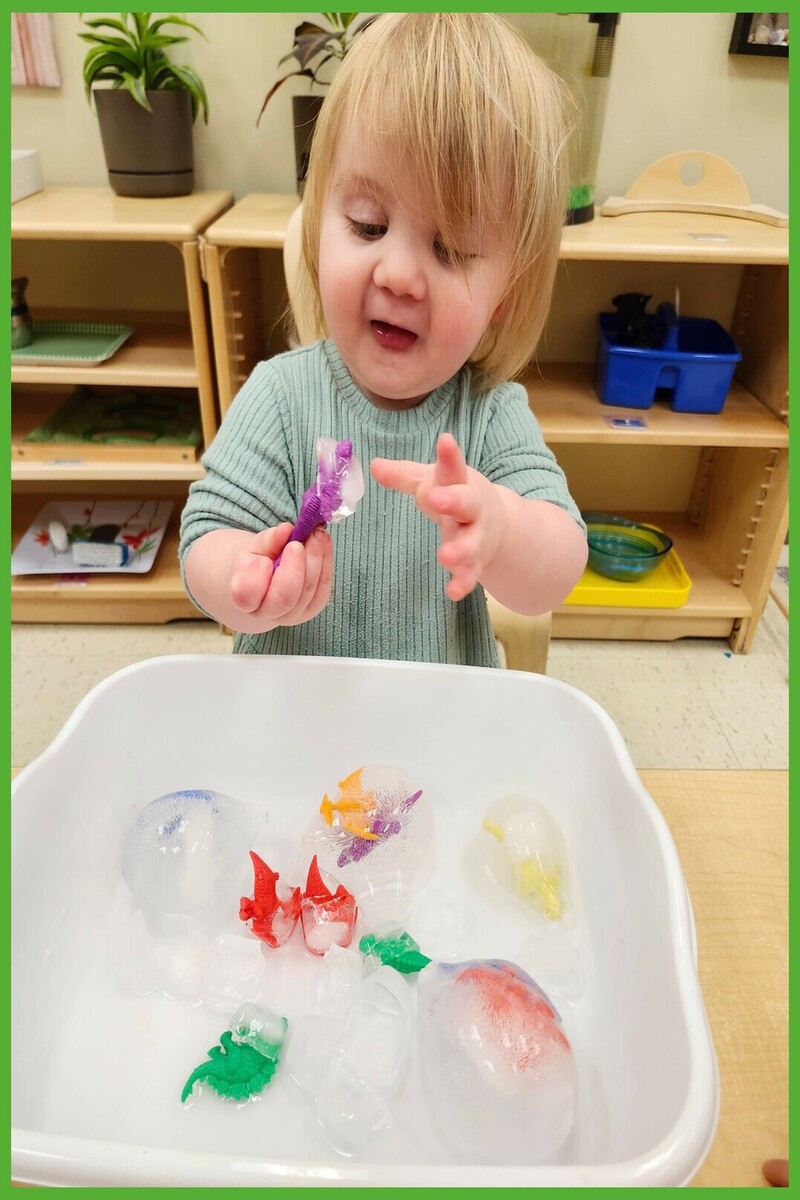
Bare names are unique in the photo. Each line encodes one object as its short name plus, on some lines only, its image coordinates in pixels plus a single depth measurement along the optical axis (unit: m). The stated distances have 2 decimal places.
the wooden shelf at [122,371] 1.27
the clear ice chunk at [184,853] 0.51
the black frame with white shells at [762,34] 1.37
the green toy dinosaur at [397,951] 0.48
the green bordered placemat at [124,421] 1.50
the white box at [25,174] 1.35
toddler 0.52
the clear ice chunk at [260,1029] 0.44
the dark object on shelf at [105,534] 1.62
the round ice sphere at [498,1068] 0.39
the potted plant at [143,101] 1.29
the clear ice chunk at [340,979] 0.47
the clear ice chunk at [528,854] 0.52
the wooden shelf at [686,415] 1.28
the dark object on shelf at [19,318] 1.41
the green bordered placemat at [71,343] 1.38
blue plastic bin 1.44
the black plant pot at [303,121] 1.28
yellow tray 1.57
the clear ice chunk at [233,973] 0.47
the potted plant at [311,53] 1.19
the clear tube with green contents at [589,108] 1.31
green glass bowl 1.59
